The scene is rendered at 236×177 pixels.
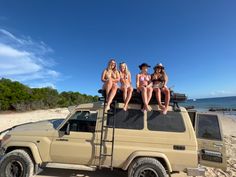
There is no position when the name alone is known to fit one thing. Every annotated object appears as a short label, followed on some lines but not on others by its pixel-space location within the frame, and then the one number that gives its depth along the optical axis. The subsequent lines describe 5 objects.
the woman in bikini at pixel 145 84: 4.57
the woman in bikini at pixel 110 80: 4.71
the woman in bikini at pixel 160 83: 4.59
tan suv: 4.34
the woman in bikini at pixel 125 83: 4.65
